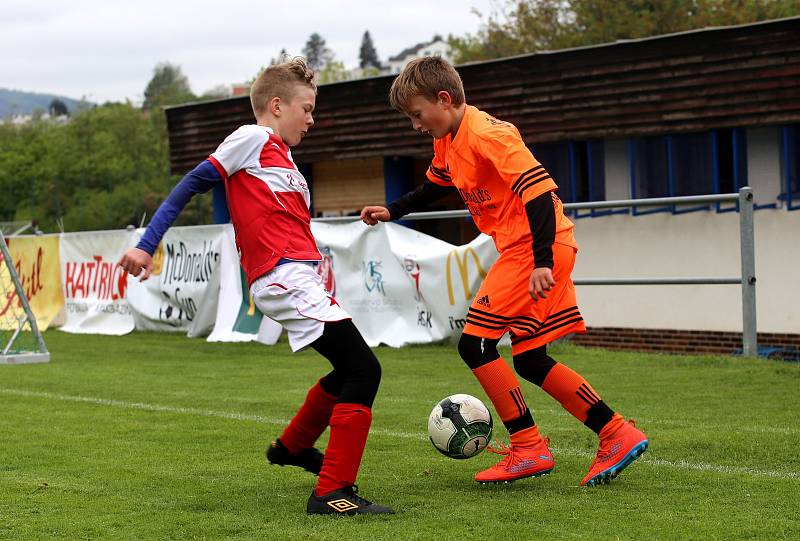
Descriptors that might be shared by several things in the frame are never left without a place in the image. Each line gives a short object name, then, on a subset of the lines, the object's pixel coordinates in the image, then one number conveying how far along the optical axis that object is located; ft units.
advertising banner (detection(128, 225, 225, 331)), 53.16
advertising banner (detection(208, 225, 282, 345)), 48.01
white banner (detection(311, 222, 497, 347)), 42.57
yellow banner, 62.80
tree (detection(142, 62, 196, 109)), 532.73
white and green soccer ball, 18.88
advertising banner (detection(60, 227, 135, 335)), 58.39
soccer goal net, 42.16
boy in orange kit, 17.92
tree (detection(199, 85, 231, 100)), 457.68
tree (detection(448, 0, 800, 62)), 129.40
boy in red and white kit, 16.34
